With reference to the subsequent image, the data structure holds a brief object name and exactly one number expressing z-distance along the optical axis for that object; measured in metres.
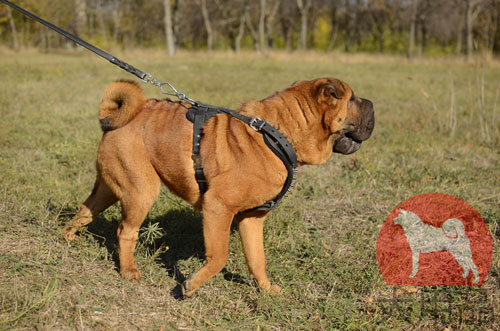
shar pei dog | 3.12
